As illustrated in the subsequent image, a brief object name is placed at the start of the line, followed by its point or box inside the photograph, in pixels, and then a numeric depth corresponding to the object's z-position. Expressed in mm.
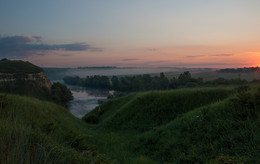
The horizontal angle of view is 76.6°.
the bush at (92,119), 18353
